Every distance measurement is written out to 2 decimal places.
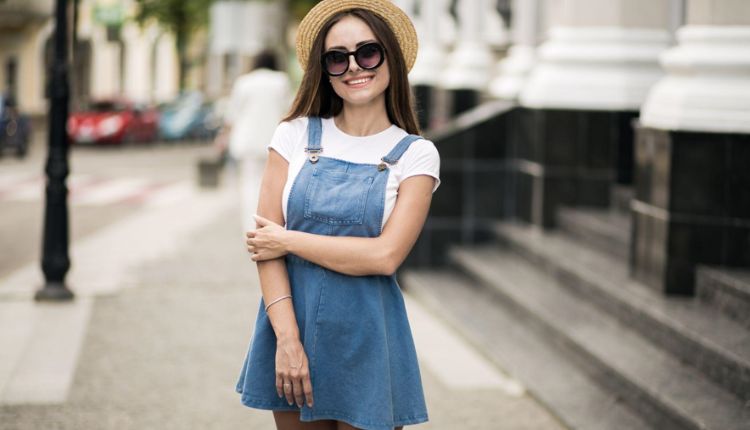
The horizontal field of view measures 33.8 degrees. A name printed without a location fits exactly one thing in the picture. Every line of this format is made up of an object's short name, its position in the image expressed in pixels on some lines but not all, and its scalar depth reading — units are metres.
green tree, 33.77
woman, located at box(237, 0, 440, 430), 3.30
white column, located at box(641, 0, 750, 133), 6.43
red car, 33.91
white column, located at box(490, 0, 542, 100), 12.24
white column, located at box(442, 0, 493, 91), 15.41
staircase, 5.36
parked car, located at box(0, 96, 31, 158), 27.47
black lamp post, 8.74
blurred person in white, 11.36
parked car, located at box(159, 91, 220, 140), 38.91
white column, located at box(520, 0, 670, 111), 8.91
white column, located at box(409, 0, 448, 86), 17.56
